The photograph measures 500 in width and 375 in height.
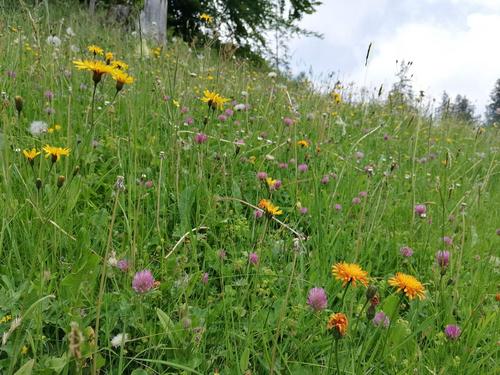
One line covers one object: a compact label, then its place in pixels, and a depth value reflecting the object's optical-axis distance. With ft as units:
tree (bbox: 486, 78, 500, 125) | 126.37
